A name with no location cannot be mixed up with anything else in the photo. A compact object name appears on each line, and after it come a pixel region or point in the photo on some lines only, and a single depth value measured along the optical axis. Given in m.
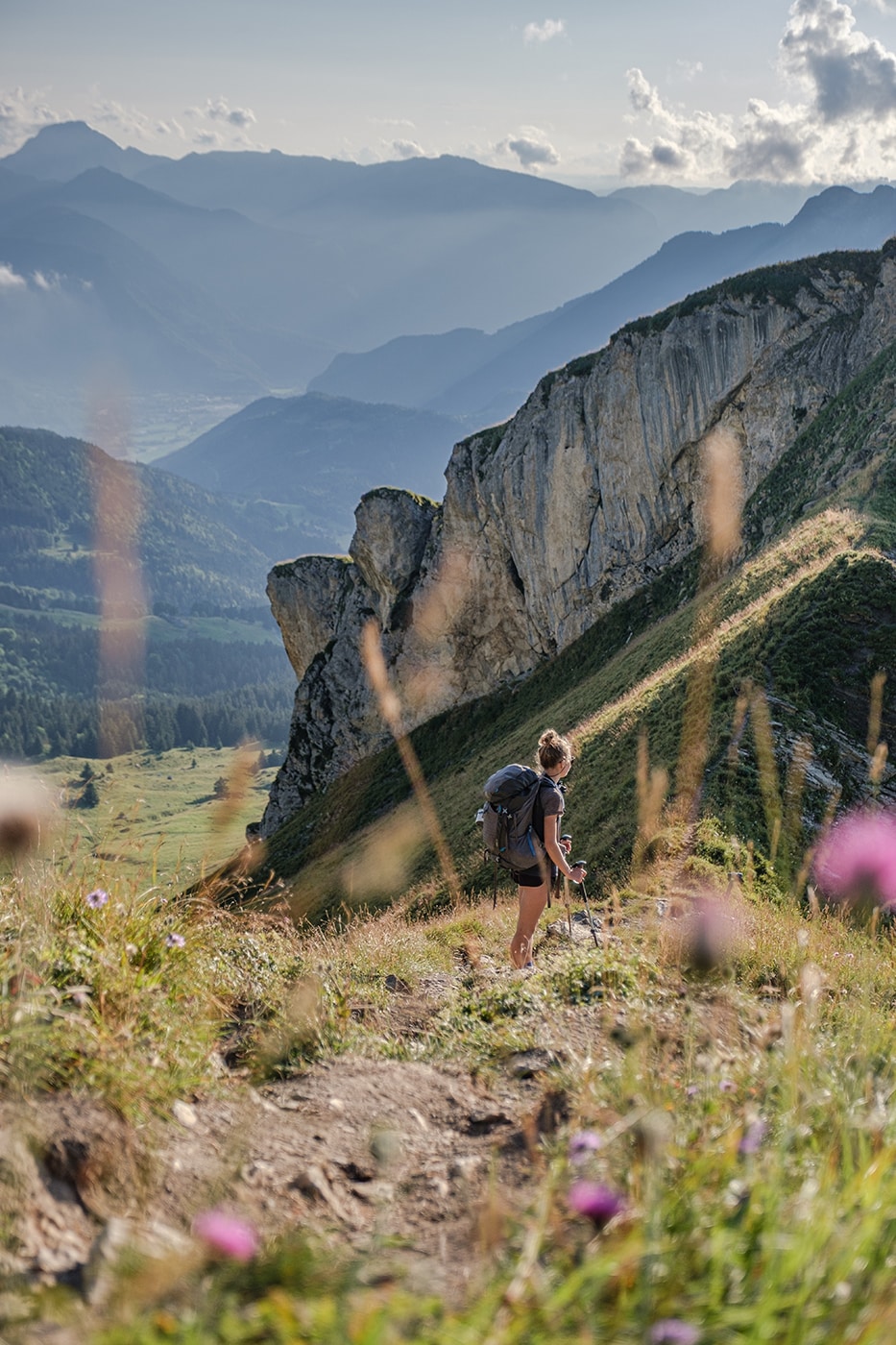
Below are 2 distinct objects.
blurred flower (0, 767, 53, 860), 4.89
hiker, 8.57
